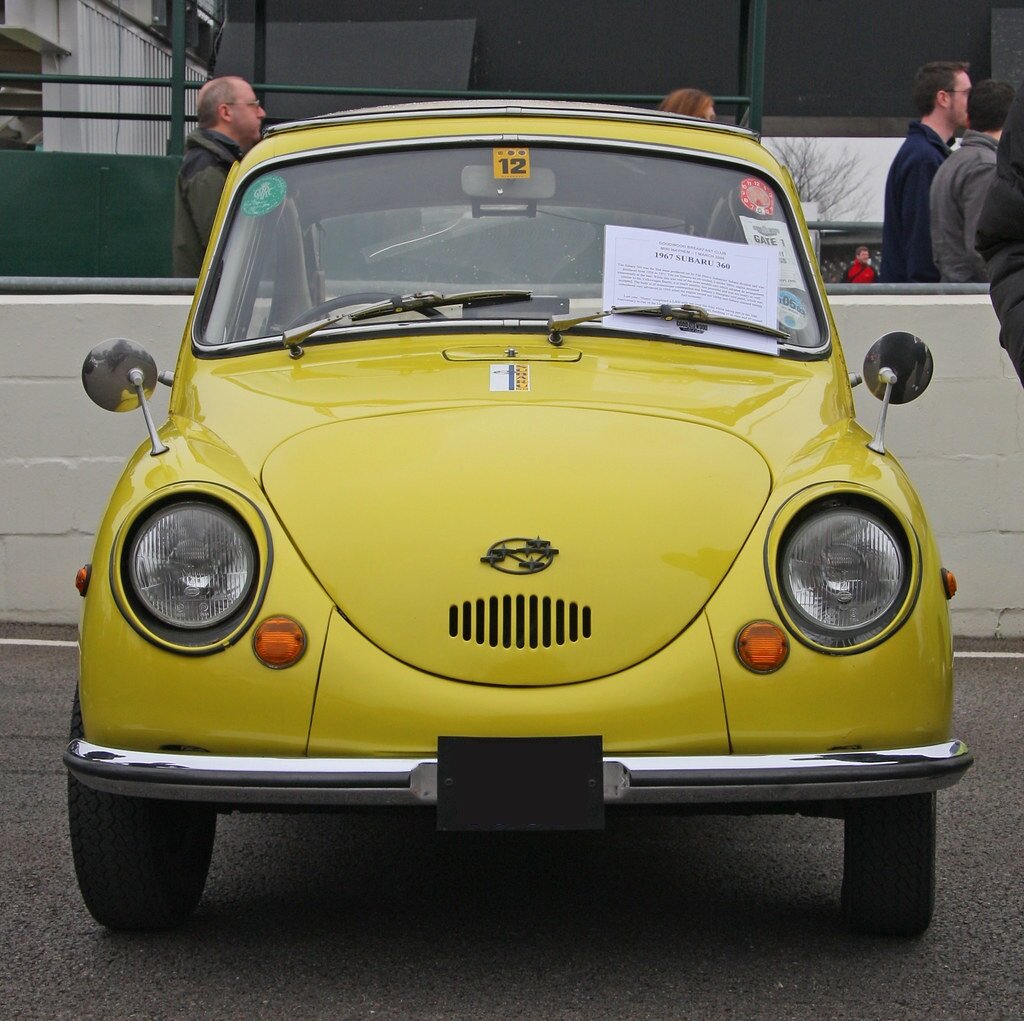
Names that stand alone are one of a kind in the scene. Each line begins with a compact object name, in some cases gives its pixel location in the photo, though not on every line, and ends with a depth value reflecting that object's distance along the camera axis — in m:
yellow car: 3.15
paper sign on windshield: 4.21
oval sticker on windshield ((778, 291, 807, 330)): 4.33
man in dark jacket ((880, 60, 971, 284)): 7.89
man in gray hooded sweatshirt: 7.49
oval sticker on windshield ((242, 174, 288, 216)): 4.59
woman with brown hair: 7.26
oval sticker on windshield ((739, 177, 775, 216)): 4.59
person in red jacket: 11.78
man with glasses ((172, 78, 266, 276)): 7.04
